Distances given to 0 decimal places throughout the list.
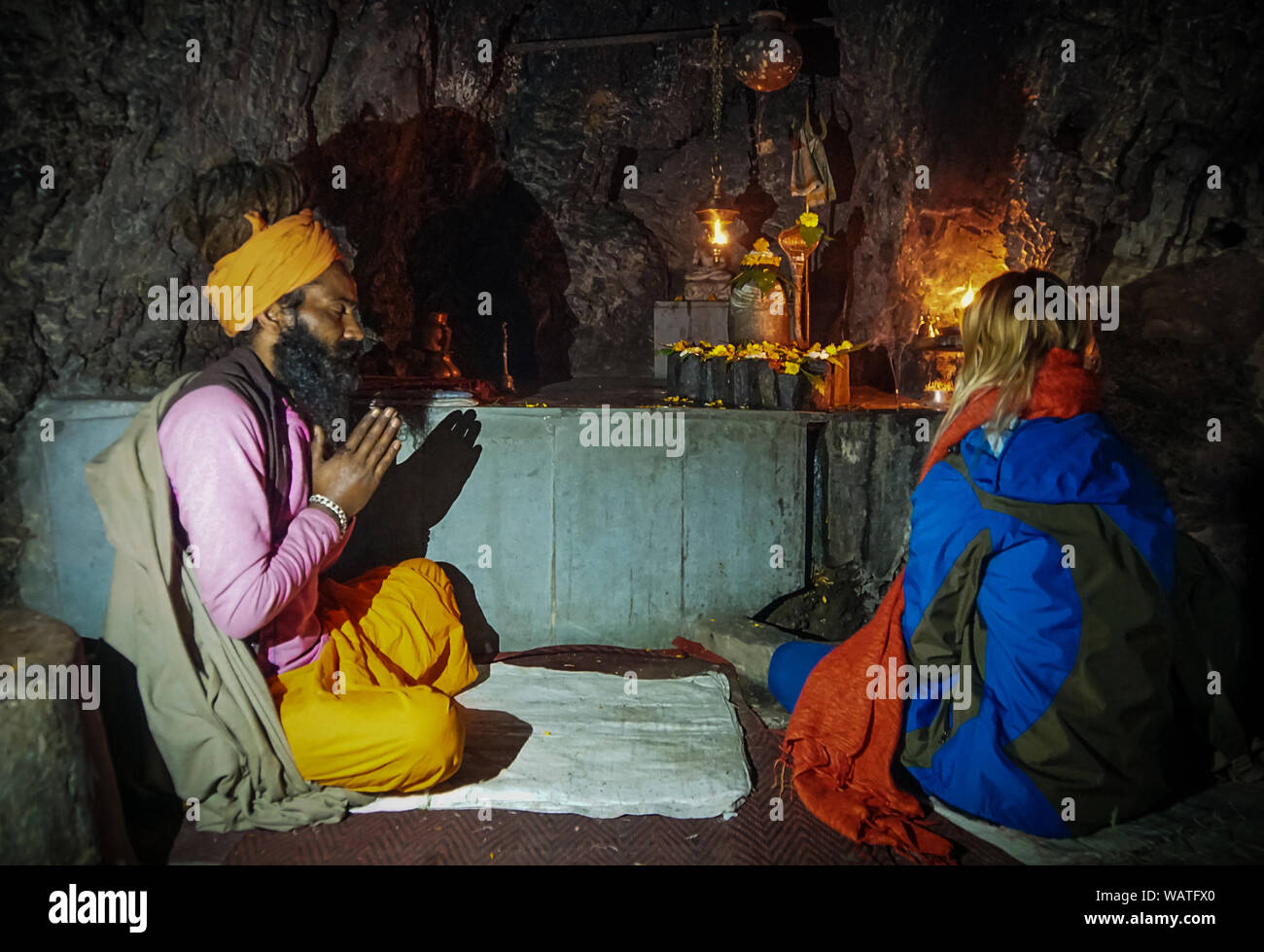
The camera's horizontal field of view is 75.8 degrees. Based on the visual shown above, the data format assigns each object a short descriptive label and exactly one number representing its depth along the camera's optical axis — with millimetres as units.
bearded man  2766
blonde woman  2857
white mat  3215
